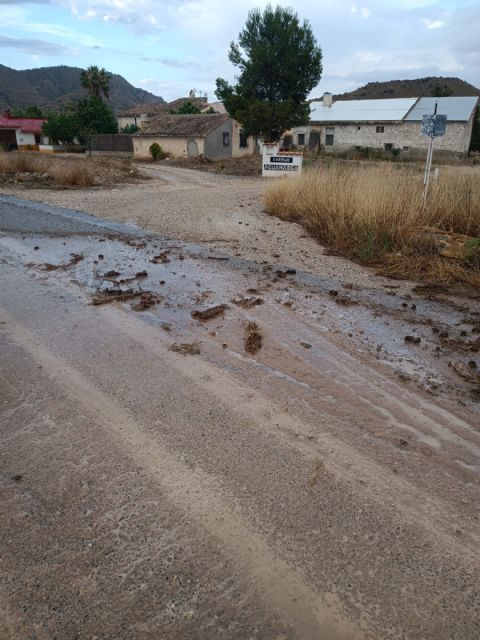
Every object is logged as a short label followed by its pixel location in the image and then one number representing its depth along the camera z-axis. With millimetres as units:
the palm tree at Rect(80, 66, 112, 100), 56031
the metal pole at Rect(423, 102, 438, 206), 8508
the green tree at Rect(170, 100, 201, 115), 49656
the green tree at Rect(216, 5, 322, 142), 26906
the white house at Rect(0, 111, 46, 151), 45938
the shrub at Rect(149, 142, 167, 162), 35812
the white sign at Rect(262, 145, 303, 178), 19000
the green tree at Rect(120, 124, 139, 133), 49656
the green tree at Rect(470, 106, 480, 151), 39562
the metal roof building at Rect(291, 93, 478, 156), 36594
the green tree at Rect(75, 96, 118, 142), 43719
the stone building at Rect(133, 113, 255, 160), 35312
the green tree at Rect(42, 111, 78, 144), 42844
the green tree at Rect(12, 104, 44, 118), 56916
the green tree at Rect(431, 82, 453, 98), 50219
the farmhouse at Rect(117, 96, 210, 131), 52438
